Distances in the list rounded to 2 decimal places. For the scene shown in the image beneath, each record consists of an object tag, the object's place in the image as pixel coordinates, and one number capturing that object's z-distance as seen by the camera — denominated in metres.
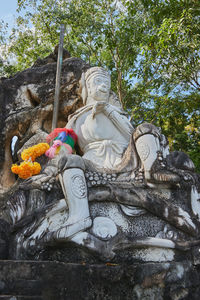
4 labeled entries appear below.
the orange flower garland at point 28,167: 3.98
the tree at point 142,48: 8.82
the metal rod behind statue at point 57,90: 5.54
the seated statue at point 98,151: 3.42
